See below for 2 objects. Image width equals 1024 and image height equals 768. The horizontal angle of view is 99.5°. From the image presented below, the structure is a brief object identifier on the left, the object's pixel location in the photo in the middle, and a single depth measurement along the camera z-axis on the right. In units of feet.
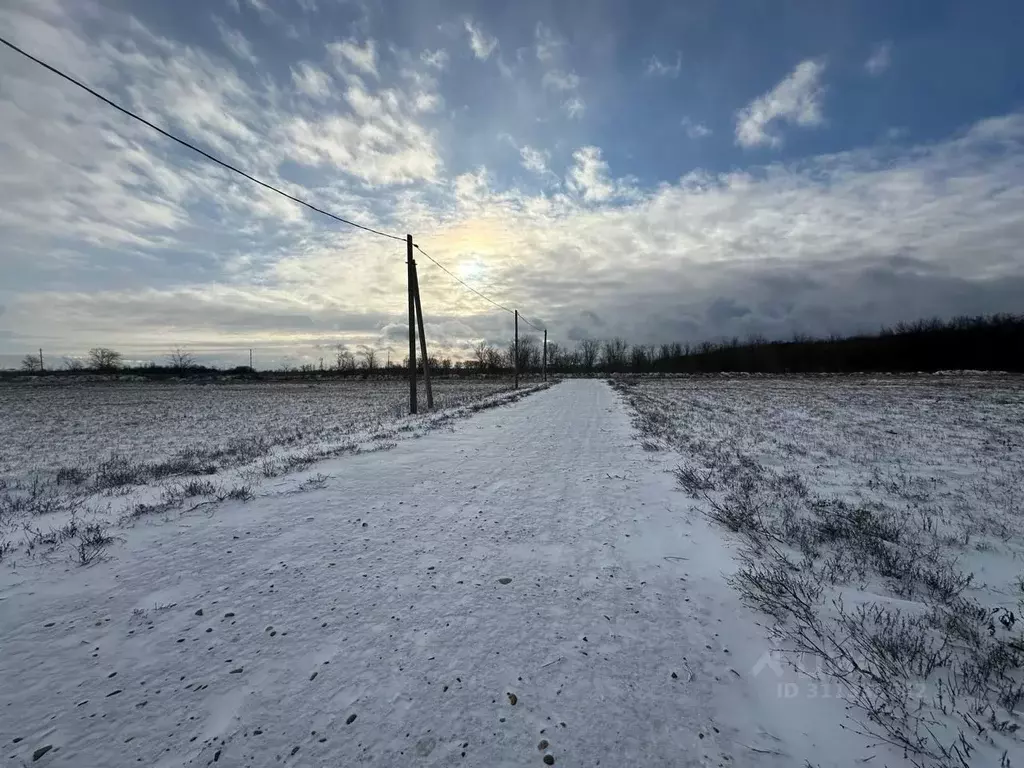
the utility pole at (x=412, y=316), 62.59
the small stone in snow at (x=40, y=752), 7.16
